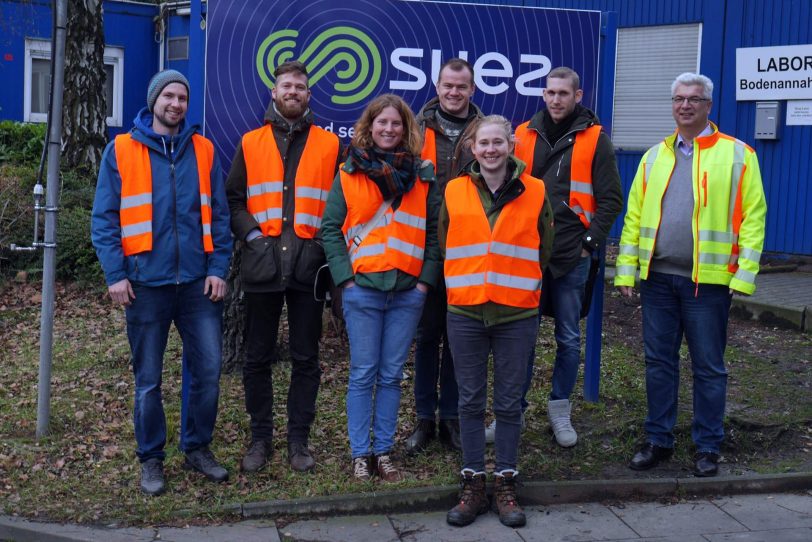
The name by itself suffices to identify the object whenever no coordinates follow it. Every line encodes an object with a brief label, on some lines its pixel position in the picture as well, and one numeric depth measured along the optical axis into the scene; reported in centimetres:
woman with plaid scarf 522
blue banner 594
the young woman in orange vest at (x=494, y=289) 500
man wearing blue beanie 506
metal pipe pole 588
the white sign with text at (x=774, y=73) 1130
